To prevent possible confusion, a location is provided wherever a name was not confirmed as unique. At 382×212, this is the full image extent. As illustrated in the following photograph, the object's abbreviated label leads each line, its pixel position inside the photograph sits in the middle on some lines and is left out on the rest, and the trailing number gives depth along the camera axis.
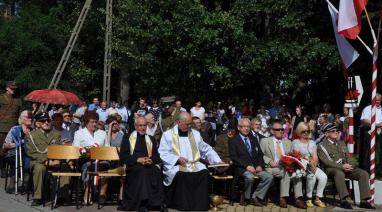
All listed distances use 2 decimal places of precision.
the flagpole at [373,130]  13.31
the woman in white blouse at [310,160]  12.84
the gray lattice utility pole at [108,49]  26.42
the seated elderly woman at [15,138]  13.84
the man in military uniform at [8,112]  15.65
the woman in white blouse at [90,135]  13.35
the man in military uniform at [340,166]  13.02
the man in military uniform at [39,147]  12.48
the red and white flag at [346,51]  14.45
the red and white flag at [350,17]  13.84
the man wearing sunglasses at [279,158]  12.75
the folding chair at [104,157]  12.38
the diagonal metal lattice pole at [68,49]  28.36
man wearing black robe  12.02
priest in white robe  12.41
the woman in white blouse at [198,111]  20.52
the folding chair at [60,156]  12.23
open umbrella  18.98
